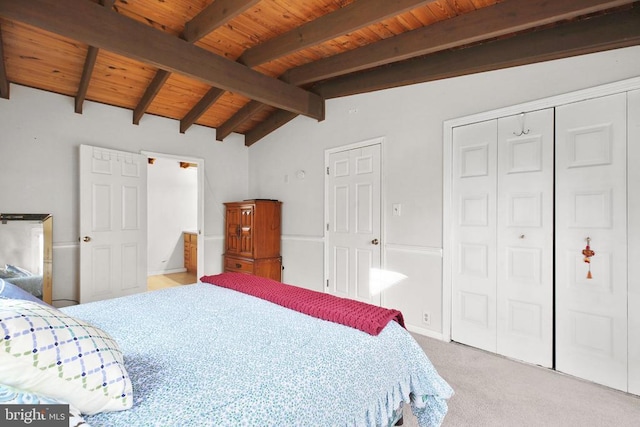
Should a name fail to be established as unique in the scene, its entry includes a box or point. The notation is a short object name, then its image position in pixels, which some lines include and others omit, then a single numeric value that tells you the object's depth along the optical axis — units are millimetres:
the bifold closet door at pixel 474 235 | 2699
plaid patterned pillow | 733
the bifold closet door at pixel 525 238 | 2422
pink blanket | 1507
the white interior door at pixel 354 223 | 3504
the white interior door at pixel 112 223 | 3529
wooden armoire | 4250
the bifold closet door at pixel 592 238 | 2137
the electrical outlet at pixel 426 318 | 3051
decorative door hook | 2516
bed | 867
